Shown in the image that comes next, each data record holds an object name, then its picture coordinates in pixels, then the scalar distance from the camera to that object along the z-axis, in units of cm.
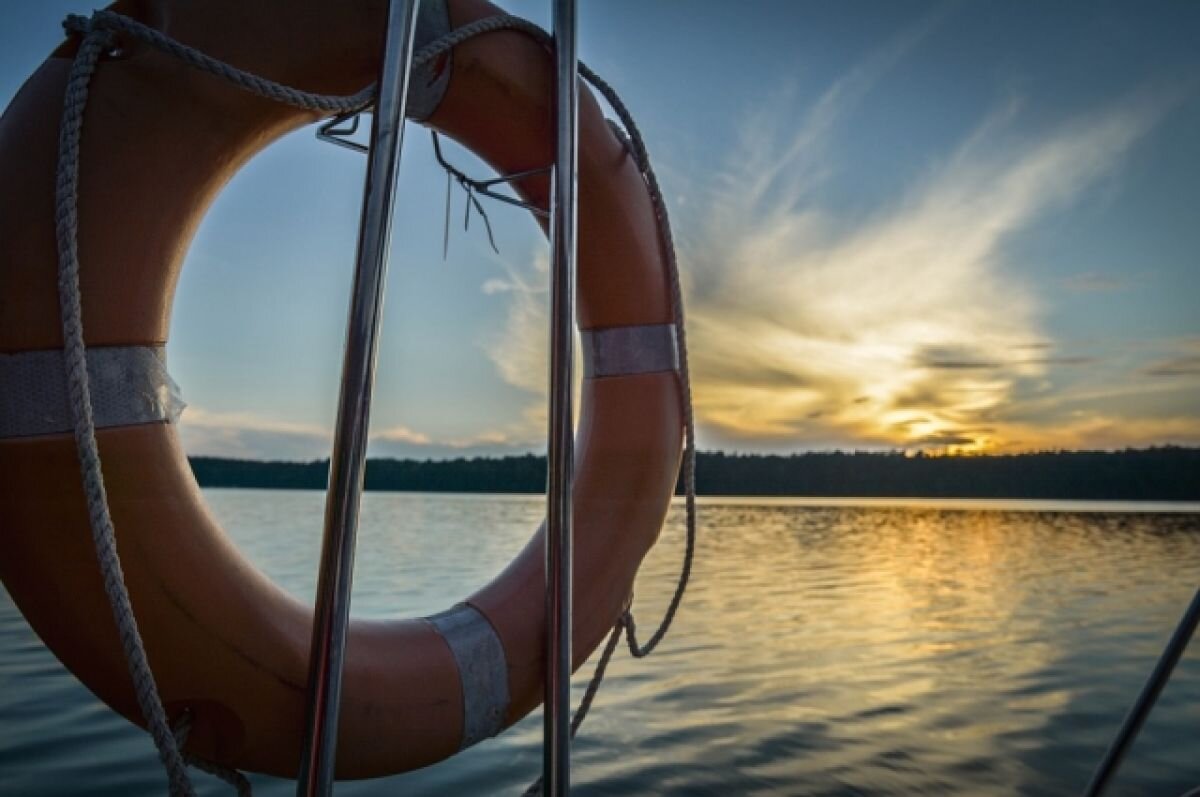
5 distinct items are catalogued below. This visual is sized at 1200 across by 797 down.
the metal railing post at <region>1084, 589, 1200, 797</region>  110
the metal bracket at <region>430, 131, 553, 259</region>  164
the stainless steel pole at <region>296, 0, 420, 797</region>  92
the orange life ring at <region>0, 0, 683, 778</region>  116
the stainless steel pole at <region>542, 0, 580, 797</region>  117
